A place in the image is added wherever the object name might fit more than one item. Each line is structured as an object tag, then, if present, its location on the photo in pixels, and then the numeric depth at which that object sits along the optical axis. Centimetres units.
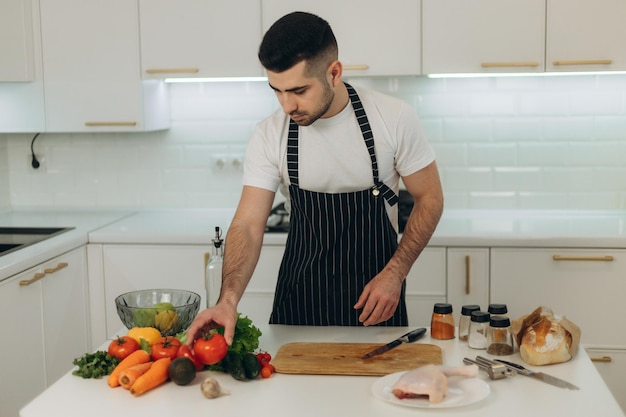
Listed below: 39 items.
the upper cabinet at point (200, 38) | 392
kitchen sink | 377
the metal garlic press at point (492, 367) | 201
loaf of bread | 211
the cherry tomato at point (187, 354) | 206
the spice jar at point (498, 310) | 224
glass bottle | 246
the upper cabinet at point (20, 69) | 396
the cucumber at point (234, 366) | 203
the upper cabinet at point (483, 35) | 379
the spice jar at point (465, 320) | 227
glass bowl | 223
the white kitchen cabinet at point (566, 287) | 364
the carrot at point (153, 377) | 195
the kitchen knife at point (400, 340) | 218
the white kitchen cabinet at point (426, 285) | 370
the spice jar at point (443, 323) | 232
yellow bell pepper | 214
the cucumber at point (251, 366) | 203
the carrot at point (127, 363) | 201
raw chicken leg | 185
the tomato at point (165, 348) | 207
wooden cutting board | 209
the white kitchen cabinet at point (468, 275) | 368
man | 245
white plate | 185
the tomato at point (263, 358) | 208
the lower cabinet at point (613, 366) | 370
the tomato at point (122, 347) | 209
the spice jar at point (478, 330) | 222
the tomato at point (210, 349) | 204
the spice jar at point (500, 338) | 219
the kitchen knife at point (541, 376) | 197
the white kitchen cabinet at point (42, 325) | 322
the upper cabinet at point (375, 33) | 383
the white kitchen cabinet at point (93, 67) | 400
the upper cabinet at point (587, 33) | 376
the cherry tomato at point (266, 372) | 205
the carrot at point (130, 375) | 197
